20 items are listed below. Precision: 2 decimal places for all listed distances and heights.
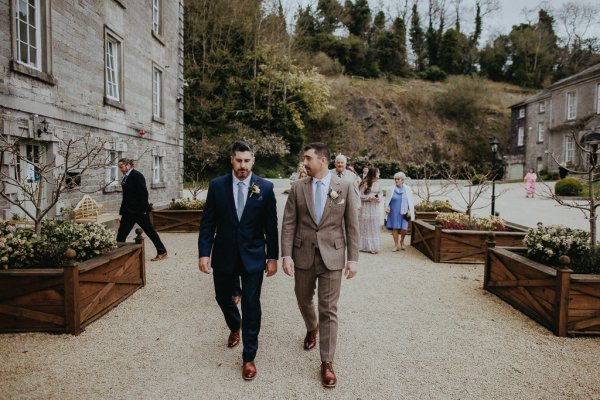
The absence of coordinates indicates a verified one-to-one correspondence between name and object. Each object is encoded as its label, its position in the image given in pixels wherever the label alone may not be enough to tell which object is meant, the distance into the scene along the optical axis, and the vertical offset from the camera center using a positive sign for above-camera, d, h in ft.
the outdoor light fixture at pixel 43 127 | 28.11 +3.20
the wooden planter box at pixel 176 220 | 36.78 -4.50
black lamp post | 44.57 +3.79
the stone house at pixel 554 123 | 102.17 +17.19
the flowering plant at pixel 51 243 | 14.51 -2.92
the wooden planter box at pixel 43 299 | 13.51 -4.56
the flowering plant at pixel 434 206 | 39.17 -2.97
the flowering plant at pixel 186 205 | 38.34 -3.19
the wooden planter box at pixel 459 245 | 25.53 -4.51
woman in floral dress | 28.14 -2.88
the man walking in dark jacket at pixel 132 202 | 22.99 -1.80
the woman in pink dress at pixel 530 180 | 74.13 -0.26
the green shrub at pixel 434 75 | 184.55 +49.52
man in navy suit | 11.09 -1.83
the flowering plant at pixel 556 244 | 15.73 -2.73
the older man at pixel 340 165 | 25.80 +0.71
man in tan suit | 10.98 -1.78
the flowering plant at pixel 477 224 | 26.84 -3.27
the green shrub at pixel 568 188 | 72.13 -1.61
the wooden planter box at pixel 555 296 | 13.66 -4.45
